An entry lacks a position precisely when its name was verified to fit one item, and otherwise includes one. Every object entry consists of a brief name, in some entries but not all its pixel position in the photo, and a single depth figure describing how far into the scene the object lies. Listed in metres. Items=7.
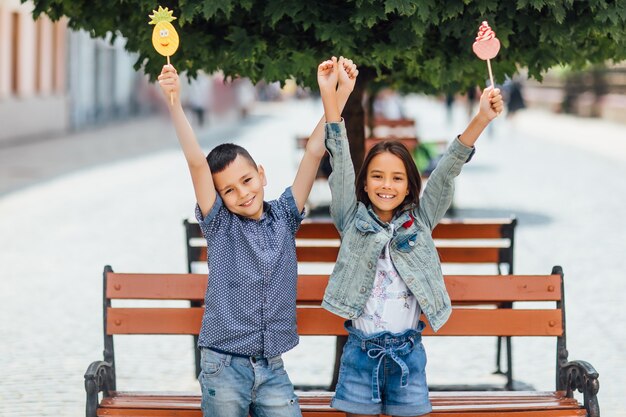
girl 5.57
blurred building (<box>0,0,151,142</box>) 41.20
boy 5.59
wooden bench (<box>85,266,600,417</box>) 6.54
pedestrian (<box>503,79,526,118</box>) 48.72
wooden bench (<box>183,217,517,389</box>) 8.48
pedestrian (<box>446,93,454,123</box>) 60.06
